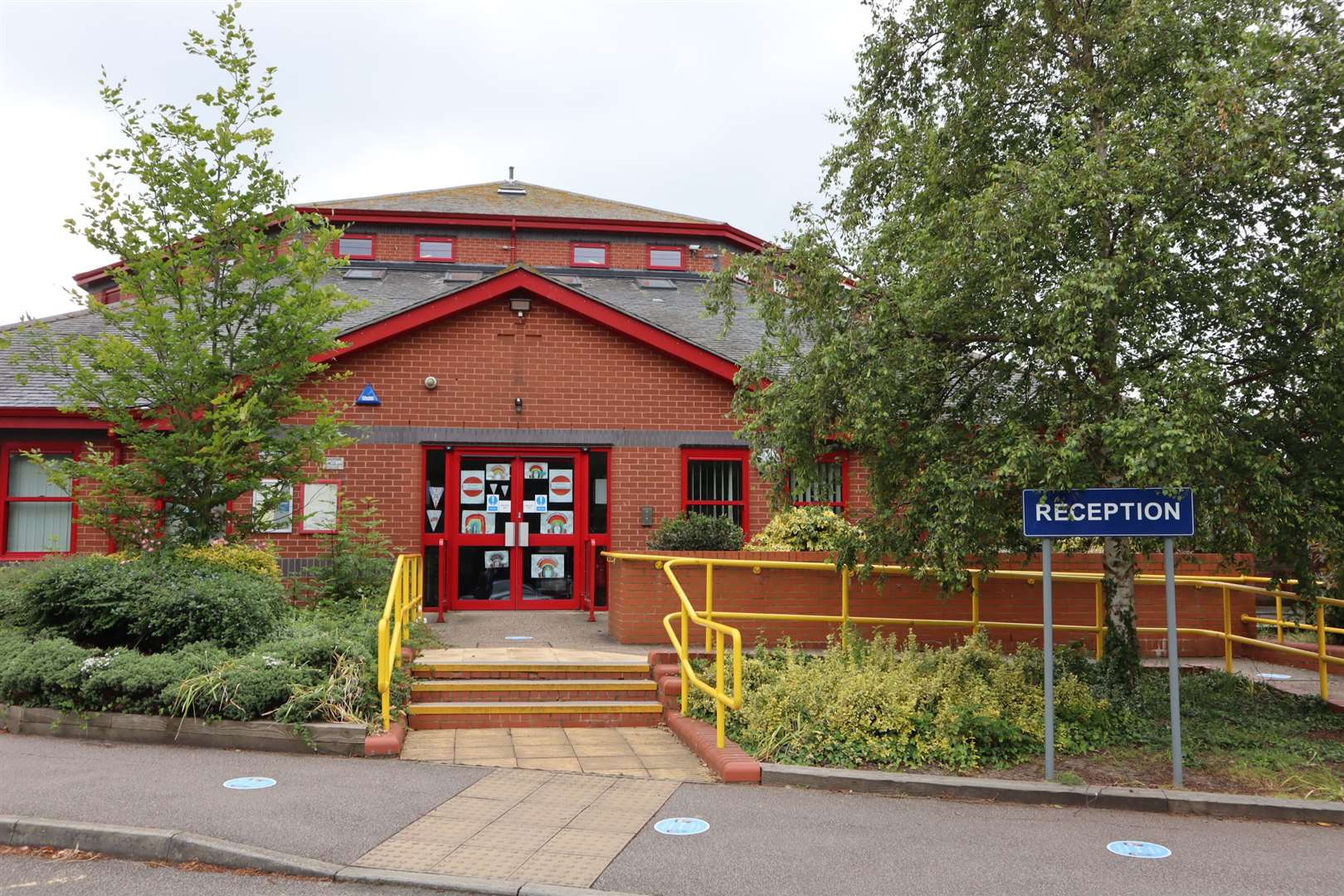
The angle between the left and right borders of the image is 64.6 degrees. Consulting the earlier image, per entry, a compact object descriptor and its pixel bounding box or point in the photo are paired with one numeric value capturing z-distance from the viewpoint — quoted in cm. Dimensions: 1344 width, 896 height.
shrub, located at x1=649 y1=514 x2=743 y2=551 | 1212
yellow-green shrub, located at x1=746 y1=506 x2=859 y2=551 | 1217
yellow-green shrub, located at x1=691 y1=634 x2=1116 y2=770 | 766
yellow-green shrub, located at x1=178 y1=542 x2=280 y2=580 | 1098
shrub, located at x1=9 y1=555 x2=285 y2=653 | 921
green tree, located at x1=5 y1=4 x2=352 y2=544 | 1068
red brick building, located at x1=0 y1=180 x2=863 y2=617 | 1402
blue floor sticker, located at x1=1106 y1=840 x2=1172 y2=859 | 588
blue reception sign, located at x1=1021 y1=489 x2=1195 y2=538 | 735
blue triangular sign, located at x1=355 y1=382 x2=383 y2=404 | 1396
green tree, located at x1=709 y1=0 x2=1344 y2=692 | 764
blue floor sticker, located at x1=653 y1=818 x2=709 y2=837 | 603
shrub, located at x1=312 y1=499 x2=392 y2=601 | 1270
